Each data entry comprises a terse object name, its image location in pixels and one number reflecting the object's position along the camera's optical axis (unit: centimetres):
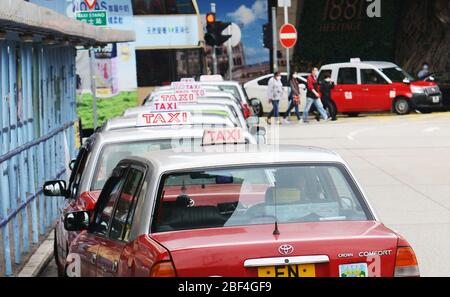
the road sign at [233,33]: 3447
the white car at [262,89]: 3612
